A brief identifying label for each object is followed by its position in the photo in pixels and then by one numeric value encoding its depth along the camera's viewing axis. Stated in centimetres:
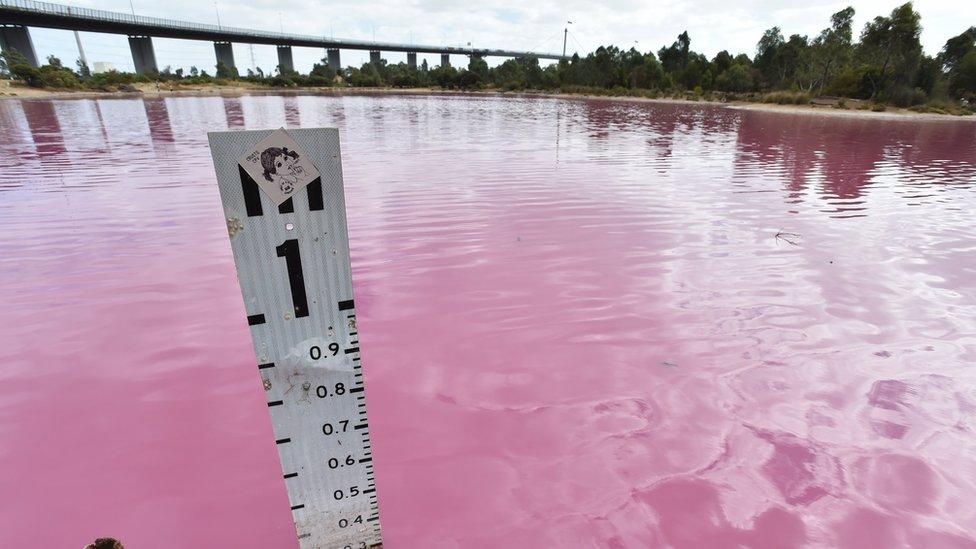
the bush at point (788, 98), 4488
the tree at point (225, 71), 9838
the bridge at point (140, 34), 6831
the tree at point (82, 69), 7606
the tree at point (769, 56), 6329
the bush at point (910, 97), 4212
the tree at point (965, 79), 4591
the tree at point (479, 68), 10962
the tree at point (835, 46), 5366
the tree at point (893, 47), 4422
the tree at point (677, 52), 8269
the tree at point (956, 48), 4927
